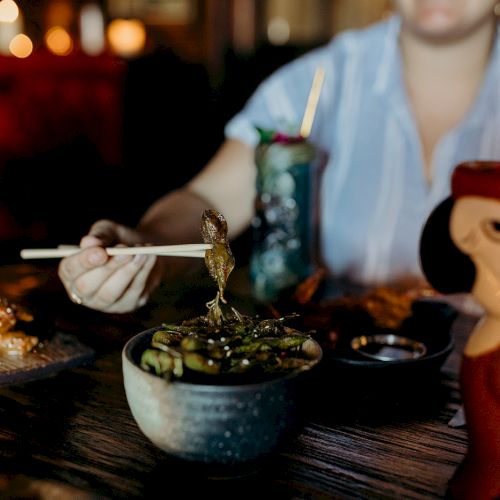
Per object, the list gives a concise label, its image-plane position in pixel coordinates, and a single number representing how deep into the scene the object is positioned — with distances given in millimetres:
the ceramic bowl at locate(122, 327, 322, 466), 746
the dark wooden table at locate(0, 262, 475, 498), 834
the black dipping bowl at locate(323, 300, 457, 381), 1069
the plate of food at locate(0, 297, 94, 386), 1143
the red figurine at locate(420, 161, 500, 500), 773
